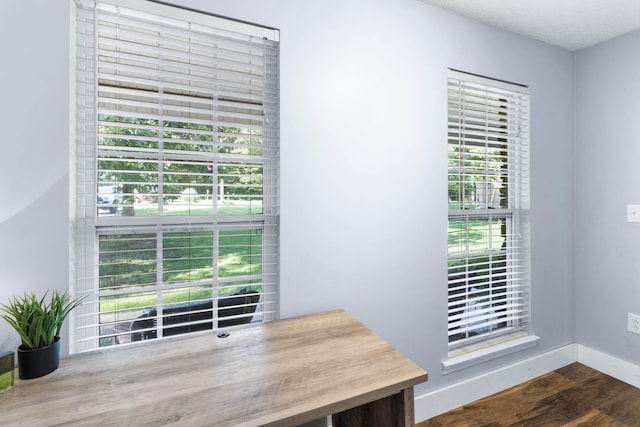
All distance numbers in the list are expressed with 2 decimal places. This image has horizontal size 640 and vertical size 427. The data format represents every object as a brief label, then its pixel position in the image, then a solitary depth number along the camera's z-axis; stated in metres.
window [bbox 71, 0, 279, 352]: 1.33
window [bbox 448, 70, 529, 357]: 2.14
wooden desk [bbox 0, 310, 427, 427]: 0.85
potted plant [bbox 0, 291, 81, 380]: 1.03
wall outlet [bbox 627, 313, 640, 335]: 2.28
